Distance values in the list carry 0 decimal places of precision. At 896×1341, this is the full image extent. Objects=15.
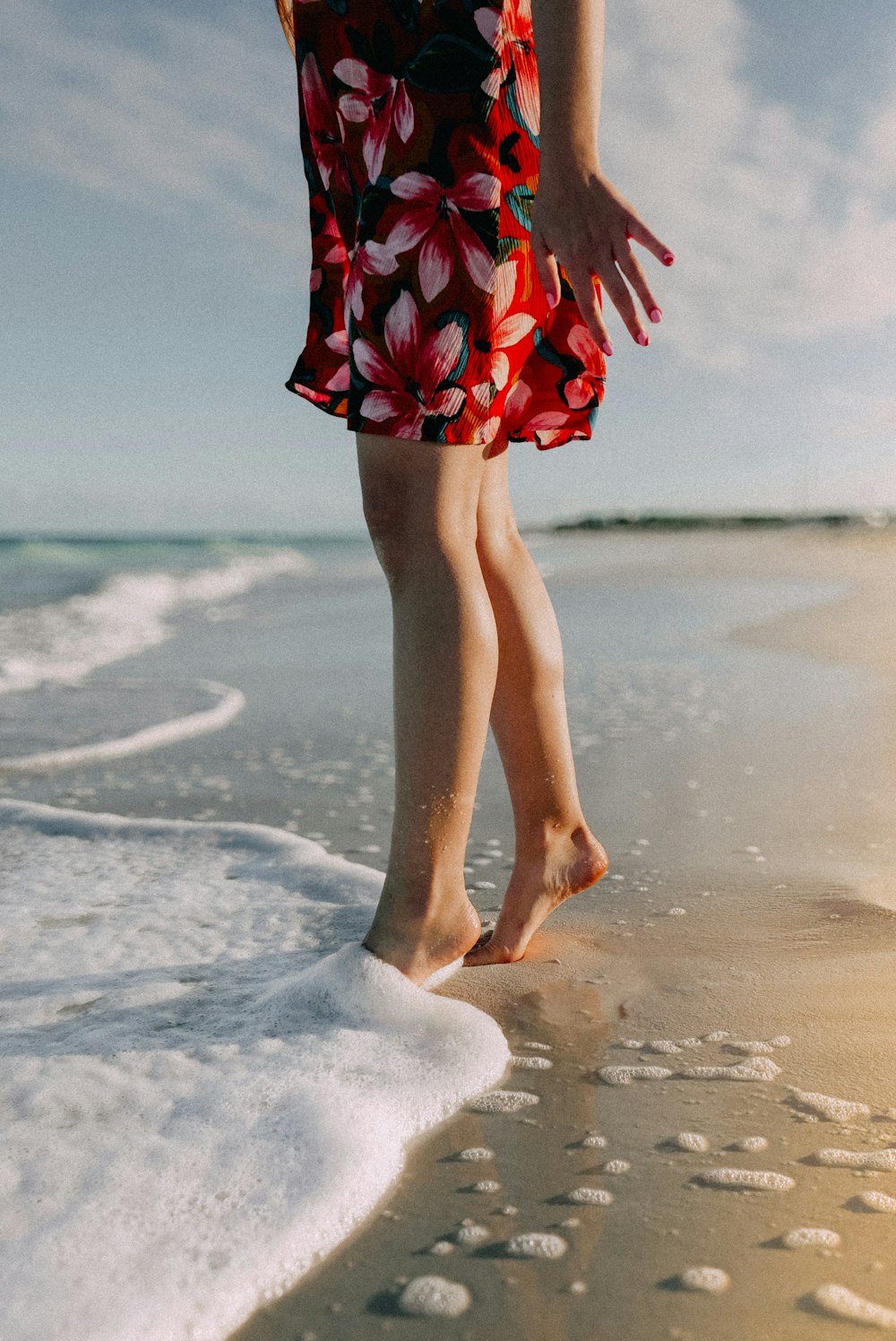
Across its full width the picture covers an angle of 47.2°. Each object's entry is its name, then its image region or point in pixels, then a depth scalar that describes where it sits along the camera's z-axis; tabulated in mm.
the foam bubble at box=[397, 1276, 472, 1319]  748
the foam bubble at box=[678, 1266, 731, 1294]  764
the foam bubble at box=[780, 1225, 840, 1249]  811
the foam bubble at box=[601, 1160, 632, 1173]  929
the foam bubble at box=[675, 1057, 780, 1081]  1103
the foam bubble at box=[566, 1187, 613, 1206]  879
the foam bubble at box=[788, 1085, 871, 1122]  1011
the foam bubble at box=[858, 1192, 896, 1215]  852
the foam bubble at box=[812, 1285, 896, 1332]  717
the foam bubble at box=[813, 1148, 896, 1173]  915
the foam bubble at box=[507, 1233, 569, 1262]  810
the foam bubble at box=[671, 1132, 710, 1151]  966
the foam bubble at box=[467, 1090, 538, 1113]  1052
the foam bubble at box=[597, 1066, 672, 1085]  1105
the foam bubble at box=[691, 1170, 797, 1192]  893
